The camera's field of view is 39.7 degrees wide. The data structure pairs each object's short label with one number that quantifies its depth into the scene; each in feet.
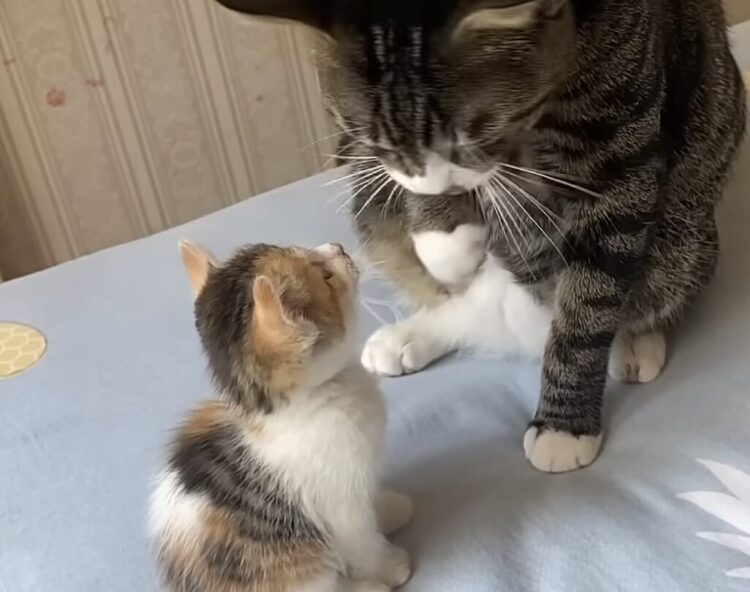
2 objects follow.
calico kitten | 2.36
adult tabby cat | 2.44
